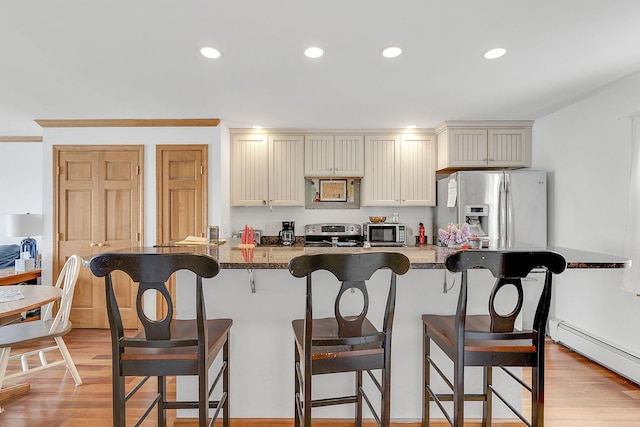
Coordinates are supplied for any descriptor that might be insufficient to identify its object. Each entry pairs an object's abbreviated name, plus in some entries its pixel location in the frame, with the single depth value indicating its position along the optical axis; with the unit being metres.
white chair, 2.19
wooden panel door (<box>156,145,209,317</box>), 3.59
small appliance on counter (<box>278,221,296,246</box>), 4.20
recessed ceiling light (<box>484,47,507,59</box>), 2.09
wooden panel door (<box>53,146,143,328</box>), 3.61
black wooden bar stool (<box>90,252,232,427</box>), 1.20
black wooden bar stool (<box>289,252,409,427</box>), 1.22
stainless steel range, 4.20
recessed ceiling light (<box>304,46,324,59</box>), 2.07
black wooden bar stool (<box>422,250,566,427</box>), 1.27
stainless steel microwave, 4.02
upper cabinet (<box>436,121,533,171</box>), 3.74
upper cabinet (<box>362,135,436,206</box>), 4.05
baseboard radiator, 2.49
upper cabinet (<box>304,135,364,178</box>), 4.02
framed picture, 4.32
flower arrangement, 2.01
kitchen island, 1.89
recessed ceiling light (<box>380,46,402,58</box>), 2.07
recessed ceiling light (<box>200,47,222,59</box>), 2.08
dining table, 2.02
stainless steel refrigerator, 3.40
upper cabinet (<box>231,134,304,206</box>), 3.99
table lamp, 3.46
